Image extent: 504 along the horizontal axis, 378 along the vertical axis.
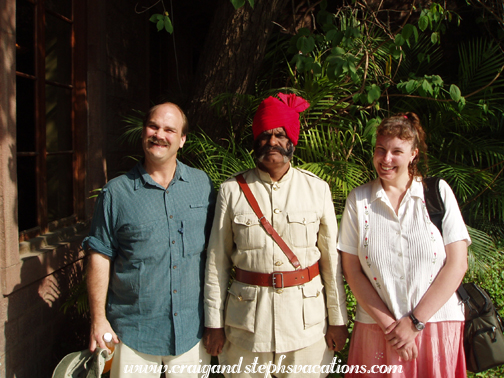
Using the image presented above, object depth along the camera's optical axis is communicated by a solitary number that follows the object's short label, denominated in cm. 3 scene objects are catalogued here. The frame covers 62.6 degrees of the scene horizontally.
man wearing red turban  207
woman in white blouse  200
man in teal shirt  206
